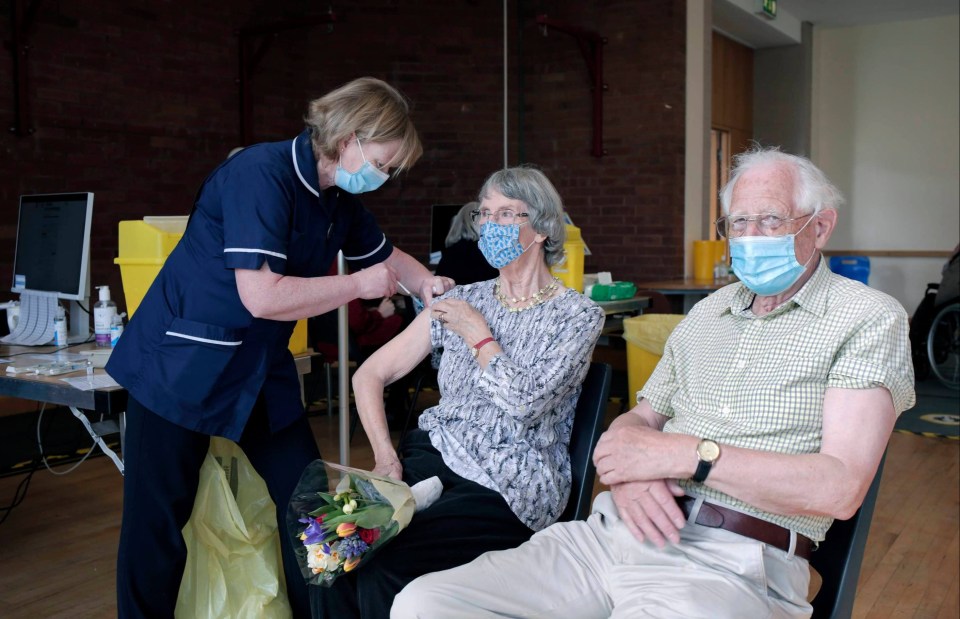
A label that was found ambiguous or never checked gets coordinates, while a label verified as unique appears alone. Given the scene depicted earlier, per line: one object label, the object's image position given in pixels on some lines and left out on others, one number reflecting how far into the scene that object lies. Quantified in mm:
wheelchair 6133
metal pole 2705
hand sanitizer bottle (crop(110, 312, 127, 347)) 2842
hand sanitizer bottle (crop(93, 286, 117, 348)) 2875
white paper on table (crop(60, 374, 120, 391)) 2100
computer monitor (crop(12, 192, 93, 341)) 2967
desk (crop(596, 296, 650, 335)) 4500
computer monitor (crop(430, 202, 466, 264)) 5938
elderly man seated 1385
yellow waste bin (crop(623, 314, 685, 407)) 2566
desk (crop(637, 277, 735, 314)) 5660
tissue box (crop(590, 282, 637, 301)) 4648
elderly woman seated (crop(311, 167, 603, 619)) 1689
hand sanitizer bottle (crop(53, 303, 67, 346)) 2947
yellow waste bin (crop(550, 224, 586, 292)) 4156
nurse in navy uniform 1853
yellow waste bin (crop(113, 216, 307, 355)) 2539
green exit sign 8108
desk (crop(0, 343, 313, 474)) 2049
